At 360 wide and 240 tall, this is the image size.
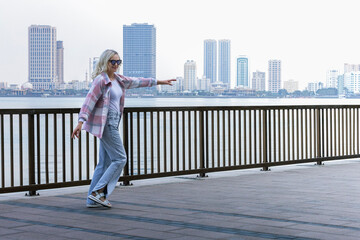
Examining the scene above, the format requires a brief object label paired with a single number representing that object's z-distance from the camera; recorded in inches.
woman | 244.4
